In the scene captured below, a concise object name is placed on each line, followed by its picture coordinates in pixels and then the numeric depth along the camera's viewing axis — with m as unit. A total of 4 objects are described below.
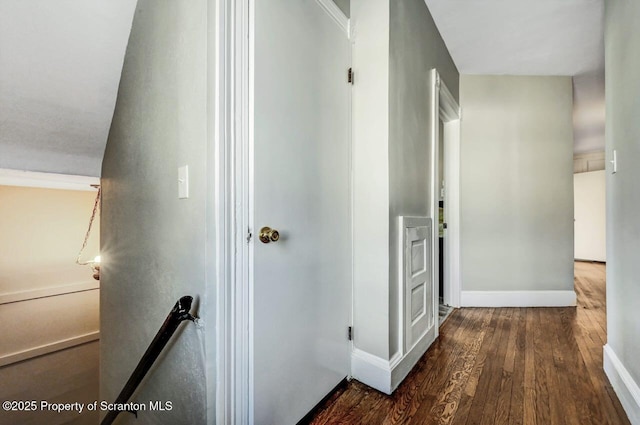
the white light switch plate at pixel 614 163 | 1.58
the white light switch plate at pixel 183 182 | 1.12
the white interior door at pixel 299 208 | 1.13
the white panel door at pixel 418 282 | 1.71
